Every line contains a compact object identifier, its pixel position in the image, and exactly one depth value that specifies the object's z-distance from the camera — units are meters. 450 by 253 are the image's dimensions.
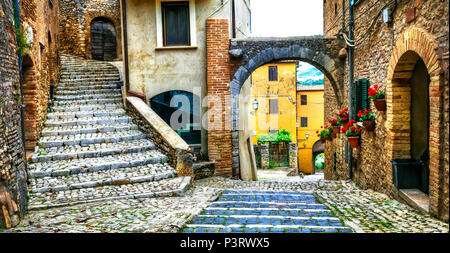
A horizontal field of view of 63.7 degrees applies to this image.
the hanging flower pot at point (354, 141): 8.32
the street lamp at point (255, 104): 28.99
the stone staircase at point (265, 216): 4.06
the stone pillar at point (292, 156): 27.14
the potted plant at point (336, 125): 9.74
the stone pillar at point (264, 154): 26.75
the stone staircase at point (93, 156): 6.27
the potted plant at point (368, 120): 7.37
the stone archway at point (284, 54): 9.89
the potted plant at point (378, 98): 6.66
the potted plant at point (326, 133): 11.21
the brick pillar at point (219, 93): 9.91
